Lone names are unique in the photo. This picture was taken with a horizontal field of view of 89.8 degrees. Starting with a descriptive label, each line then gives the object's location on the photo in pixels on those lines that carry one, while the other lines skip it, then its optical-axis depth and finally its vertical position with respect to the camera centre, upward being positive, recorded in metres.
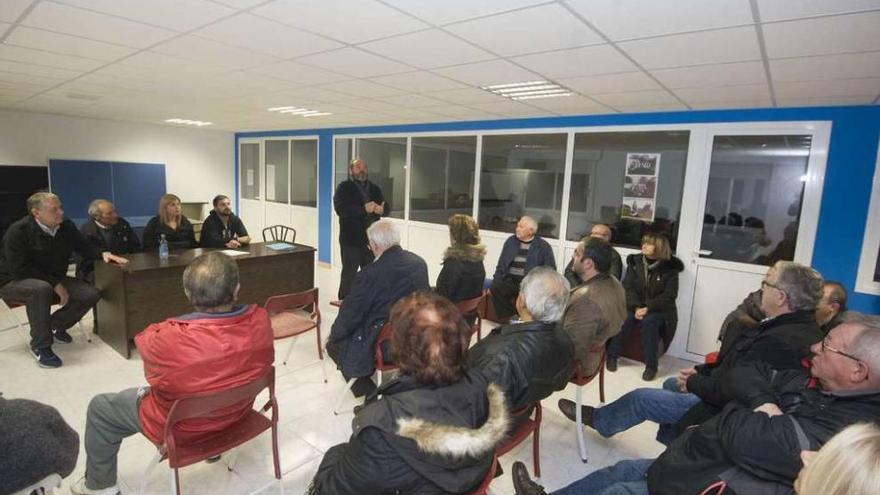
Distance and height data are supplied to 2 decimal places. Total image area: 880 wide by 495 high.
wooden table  3.54 -0.96
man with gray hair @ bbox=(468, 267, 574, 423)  1.81 -0.65
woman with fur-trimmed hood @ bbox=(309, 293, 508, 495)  1.18 -0.64
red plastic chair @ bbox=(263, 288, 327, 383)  3.07 -1.05
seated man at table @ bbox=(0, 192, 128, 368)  3.42 -0.80
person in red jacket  1.73 -0.74
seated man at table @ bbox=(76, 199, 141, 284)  4.15 -0.54
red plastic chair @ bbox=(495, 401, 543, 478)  1.95 -1.09
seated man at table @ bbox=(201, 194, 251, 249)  4.74 -0.53
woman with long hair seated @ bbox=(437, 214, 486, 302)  3.41 -0.61
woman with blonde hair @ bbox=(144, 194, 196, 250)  4.51 -0.50
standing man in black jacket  4.95 -0.30
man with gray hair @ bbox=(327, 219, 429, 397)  2.76 -0.73
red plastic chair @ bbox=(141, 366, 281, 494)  1.67 -1.07
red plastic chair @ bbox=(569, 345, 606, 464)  2.58 -1.16
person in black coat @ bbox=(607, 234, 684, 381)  3.87 -0.85
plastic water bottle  3.96 -0.65
